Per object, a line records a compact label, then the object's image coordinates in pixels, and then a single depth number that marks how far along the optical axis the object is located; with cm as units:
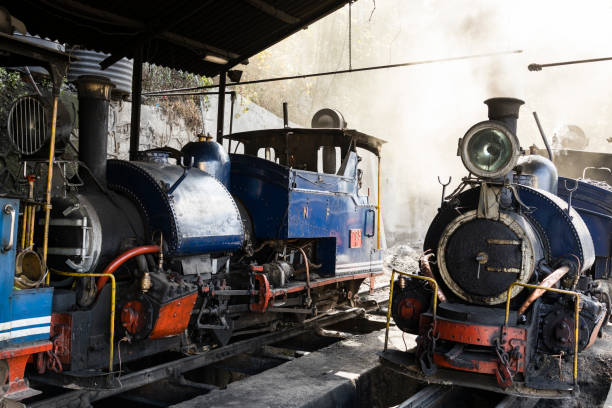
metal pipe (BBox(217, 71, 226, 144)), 938
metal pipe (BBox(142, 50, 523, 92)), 640
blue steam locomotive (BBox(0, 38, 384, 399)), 394
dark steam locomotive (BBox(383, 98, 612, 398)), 449
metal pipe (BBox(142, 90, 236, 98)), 1029
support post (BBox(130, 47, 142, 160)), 823
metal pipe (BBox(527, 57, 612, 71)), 741
